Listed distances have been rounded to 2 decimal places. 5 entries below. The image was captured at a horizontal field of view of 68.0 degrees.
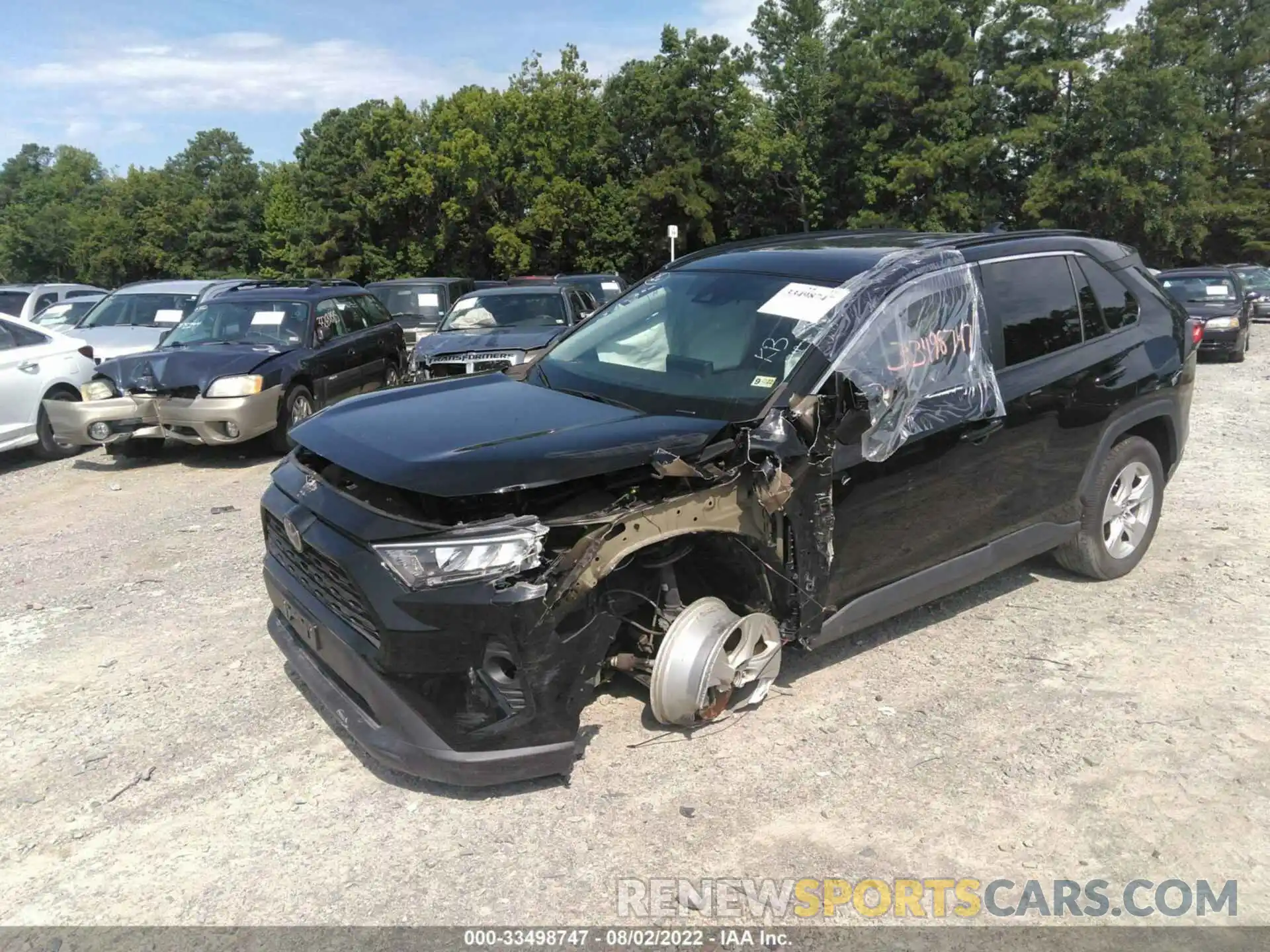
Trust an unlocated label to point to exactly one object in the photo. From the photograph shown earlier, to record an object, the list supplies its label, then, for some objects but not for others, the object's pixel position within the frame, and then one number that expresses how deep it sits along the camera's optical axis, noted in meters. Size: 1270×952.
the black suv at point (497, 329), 10.03
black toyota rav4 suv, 3.07
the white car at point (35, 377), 9.20
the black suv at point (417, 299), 16.39
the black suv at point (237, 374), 8.70
